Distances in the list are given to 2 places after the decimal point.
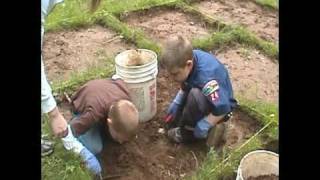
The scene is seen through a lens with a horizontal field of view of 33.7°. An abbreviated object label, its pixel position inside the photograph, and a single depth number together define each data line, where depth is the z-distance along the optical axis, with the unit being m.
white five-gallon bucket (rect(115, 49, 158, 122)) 3.74
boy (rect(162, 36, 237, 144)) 3.46
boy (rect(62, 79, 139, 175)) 3.21
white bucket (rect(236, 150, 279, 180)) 3.15
